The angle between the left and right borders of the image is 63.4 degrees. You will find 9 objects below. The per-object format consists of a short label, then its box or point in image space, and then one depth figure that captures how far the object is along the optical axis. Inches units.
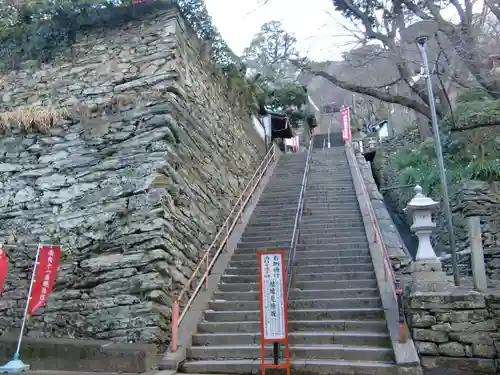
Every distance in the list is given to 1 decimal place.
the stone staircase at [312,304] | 205.2
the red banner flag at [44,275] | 225.1
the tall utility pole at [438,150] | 253.4
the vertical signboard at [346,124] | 920.8
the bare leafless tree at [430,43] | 357.7
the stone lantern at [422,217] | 243.0
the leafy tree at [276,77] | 792.9
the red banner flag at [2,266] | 220.2
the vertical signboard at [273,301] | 180.2
